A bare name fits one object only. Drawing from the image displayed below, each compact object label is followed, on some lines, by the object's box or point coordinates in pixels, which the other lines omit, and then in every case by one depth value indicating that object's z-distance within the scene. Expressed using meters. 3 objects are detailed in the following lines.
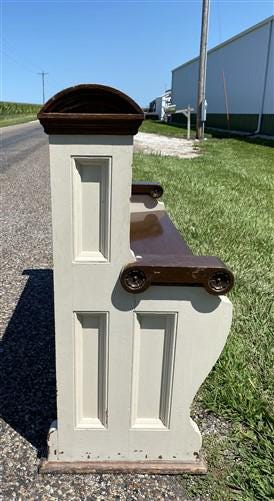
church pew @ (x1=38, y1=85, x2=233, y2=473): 1.52
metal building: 22.73
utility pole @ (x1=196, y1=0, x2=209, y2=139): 18.36
